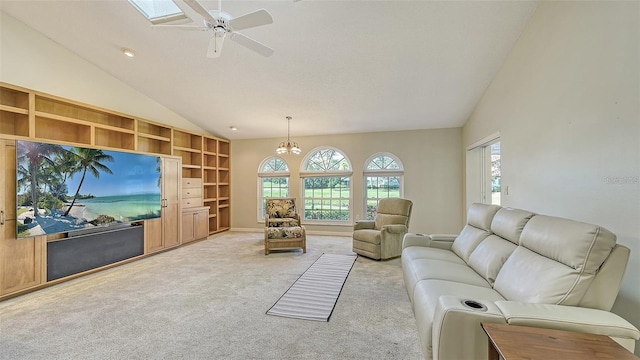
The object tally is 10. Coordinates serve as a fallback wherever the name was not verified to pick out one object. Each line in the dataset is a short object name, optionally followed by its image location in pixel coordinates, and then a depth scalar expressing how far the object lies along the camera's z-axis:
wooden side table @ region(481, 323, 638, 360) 1.08
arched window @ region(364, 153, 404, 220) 6.26
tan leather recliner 4.37
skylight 3.01
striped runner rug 2.64
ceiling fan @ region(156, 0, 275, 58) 2.13
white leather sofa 1.37
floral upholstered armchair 4.78
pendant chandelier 5.07
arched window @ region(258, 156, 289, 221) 7.05
